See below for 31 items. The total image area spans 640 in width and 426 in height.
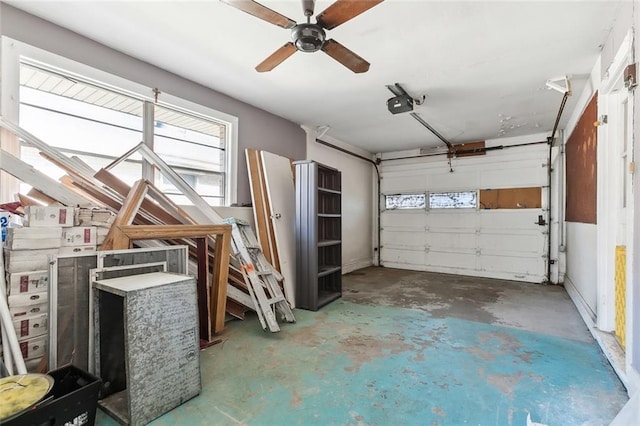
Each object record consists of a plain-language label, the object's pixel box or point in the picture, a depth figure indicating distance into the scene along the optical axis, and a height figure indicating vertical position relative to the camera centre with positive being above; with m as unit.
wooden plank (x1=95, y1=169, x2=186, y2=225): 2.59 +0.19
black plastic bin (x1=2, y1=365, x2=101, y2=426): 1.34 -0.97
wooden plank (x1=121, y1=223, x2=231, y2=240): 2.28 -0.15
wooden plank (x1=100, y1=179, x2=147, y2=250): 2.19 +0.02
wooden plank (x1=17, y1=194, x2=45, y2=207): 2.13 +0.09
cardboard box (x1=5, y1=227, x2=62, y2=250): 1.86 -0.17
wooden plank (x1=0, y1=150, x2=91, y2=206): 1.98 +0.23
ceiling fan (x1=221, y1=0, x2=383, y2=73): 1.80 +1.27
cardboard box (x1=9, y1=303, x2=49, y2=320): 1.83 -0.62
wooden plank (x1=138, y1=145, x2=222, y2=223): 2.92 +0.31
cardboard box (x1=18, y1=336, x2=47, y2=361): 1.86 -0.87
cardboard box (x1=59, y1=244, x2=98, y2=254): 2.05 -0.26
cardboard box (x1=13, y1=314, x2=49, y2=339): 1.84 -0.73
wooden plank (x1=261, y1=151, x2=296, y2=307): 3.87 +0.03
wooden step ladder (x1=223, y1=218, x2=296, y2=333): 2.98 -0.70
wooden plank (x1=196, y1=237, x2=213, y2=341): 2.78 -0.75
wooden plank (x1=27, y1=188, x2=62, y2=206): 2.22 +0.12
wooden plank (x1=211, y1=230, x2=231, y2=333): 2.90 -0.69
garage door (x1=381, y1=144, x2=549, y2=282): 5.57 -0.01
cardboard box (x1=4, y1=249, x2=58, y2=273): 1.85 -0.30
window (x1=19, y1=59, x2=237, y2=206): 2.47 +0.85
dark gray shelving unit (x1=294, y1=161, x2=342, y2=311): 3.76 -0.31
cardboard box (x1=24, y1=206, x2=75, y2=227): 1.93 -0.02
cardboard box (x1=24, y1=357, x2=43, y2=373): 1.89 -0.99
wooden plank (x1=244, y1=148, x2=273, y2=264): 3.85 +0.17
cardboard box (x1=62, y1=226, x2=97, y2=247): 2.07 -0.17
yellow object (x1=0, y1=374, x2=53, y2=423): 1.30 -0.86
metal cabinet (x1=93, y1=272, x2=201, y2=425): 1.66 -0.82
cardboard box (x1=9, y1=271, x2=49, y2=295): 1.84 -0.44
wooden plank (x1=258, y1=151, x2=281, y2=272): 3.82 -0.08
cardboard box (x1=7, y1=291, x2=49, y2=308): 1.83 -0.55
